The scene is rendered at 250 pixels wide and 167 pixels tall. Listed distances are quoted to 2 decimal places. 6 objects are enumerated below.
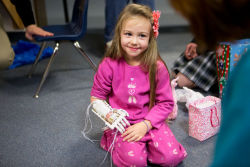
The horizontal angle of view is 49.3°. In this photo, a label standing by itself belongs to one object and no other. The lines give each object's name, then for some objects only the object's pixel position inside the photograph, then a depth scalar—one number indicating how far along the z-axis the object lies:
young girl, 1.15
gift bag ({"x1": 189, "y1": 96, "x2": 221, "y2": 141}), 1.28
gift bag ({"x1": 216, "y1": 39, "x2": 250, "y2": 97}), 1.47
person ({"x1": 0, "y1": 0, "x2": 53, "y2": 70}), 1.67
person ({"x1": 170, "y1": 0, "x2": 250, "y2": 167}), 0.43
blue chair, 1.75
